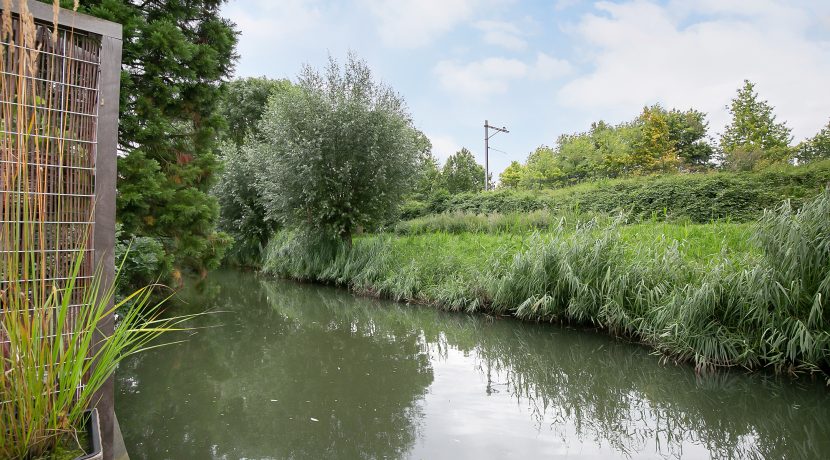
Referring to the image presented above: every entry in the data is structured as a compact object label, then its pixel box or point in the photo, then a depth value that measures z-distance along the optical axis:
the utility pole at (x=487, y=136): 23.30
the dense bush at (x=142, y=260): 4.82
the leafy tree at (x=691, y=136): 25.88
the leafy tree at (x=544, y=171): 27.19
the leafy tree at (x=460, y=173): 26.95
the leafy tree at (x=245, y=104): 22.95
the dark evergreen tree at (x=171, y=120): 4.76
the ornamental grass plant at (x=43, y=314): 1.53
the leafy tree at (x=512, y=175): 34.38
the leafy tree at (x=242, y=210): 15.27
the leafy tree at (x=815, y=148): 19.97
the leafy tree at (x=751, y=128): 21.64
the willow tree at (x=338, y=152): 10.94
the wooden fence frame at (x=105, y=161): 2.17
